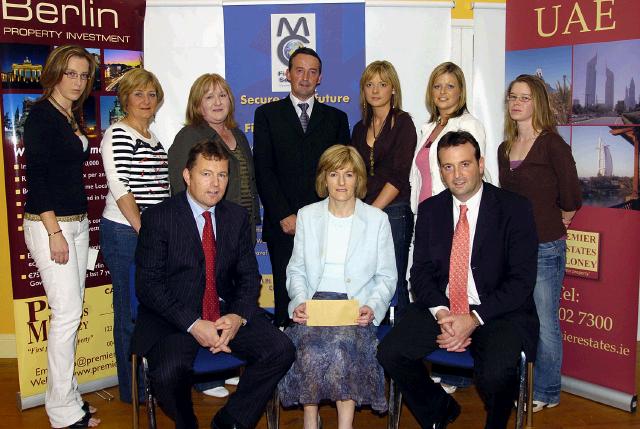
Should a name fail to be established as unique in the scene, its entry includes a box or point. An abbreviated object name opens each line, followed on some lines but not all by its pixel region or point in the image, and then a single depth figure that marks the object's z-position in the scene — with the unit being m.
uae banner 3.83
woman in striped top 3.72
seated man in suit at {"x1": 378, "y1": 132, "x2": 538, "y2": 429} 3.16
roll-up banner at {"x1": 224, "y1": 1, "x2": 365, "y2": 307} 4.73
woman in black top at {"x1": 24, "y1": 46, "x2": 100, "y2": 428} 3.46
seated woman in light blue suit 3.18
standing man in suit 4.09
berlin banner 3.74
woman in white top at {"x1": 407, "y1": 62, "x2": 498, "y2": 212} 3.84
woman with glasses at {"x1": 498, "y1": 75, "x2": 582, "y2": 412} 3.71
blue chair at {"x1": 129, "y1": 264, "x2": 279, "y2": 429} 3.07
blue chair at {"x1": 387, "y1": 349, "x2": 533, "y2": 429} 3.04
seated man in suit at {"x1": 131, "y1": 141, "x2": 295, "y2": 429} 3.11
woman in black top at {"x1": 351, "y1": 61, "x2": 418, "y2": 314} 4.00
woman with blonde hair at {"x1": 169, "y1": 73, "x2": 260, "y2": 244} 3.85
